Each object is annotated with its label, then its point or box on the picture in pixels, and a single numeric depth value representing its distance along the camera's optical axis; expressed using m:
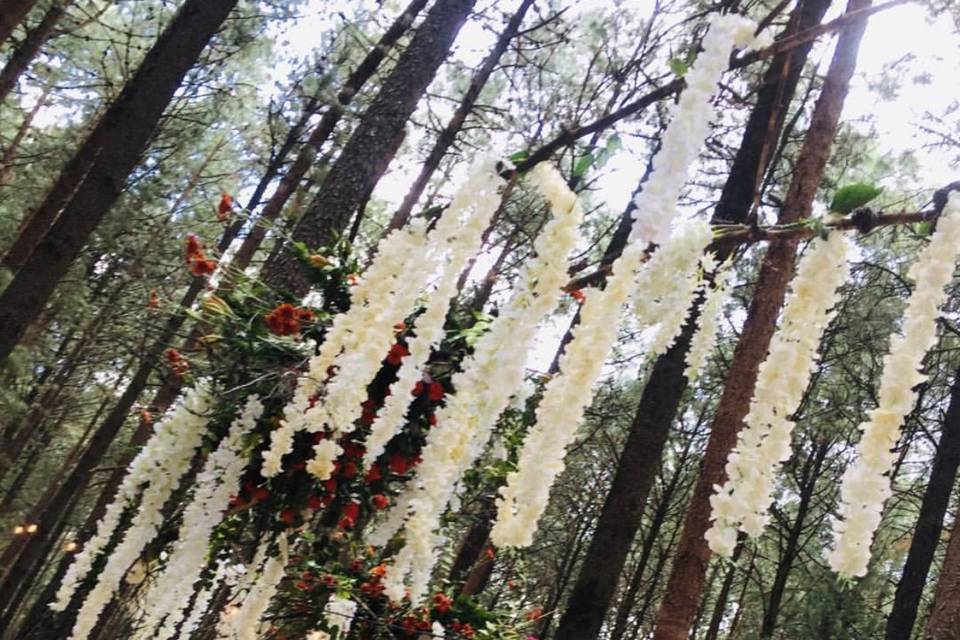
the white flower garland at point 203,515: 2.21
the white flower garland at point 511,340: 1.30
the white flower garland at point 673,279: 1.25
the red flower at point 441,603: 3.40
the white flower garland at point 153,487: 2.26
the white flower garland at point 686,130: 0.97
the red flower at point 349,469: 2.29
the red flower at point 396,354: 2.29
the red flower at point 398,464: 2.37
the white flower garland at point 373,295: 1.52
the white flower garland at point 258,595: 2.51
